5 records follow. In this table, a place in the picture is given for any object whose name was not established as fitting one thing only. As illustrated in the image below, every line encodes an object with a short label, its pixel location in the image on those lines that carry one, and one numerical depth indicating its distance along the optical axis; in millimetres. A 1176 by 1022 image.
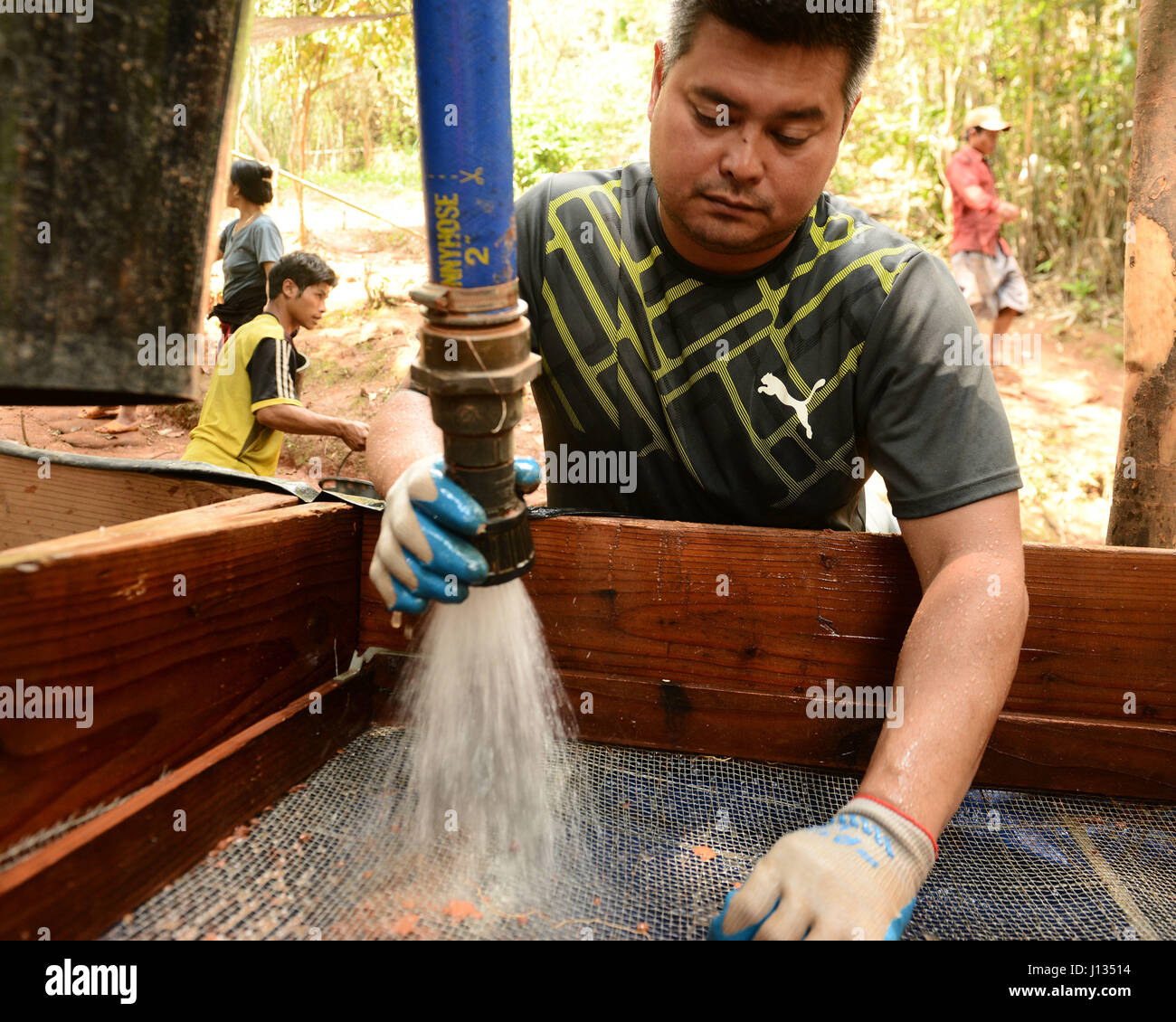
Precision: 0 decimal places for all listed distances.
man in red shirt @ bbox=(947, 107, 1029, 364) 8586
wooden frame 1461
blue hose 1026
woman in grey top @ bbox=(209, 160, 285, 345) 6250
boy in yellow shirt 4383
